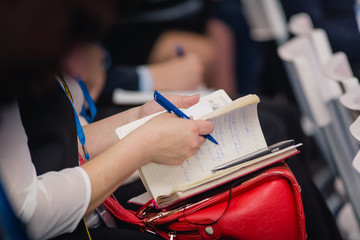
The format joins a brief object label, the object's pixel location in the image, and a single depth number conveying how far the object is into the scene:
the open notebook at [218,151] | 2.21
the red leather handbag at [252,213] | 2.22
